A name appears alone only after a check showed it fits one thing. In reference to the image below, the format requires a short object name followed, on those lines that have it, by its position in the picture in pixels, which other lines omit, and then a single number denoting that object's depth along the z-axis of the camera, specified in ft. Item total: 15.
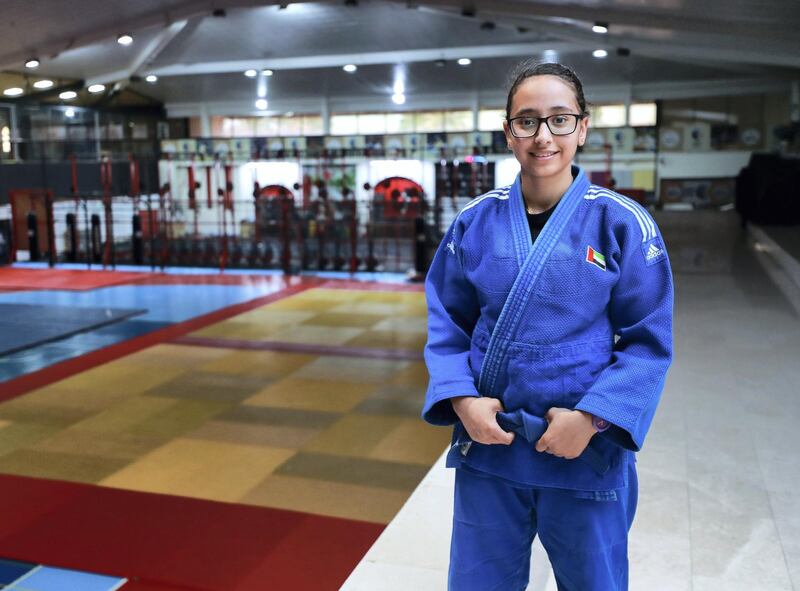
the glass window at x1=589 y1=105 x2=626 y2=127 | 70.64
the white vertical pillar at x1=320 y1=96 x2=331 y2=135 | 75.56
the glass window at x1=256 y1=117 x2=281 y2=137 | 80.12
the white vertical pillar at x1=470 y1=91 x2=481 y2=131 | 71.28
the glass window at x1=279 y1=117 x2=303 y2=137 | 79.61
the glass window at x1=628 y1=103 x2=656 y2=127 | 69.36
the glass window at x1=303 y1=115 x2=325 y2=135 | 78.84
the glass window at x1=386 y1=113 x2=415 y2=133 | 76.54
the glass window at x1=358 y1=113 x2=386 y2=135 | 77.46
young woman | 5.87
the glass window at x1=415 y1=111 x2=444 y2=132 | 75.61
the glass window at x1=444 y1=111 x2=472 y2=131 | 74.59
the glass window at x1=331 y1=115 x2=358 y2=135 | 77.71
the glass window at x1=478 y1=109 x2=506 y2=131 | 73.56
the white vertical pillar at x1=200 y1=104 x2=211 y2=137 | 77.46
